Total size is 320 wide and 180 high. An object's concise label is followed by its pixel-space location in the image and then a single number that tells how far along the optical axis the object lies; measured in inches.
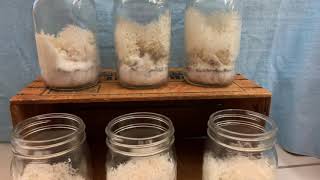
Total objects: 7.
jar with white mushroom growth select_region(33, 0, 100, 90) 16.7
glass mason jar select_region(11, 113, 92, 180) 14.4
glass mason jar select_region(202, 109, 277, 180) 15.2
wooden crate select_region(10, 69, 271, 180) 16.5
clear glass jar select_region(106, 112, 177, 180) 14.7
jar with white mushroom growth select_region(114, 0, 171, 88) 17.1
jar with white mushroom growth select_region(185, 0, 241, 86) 17.5
